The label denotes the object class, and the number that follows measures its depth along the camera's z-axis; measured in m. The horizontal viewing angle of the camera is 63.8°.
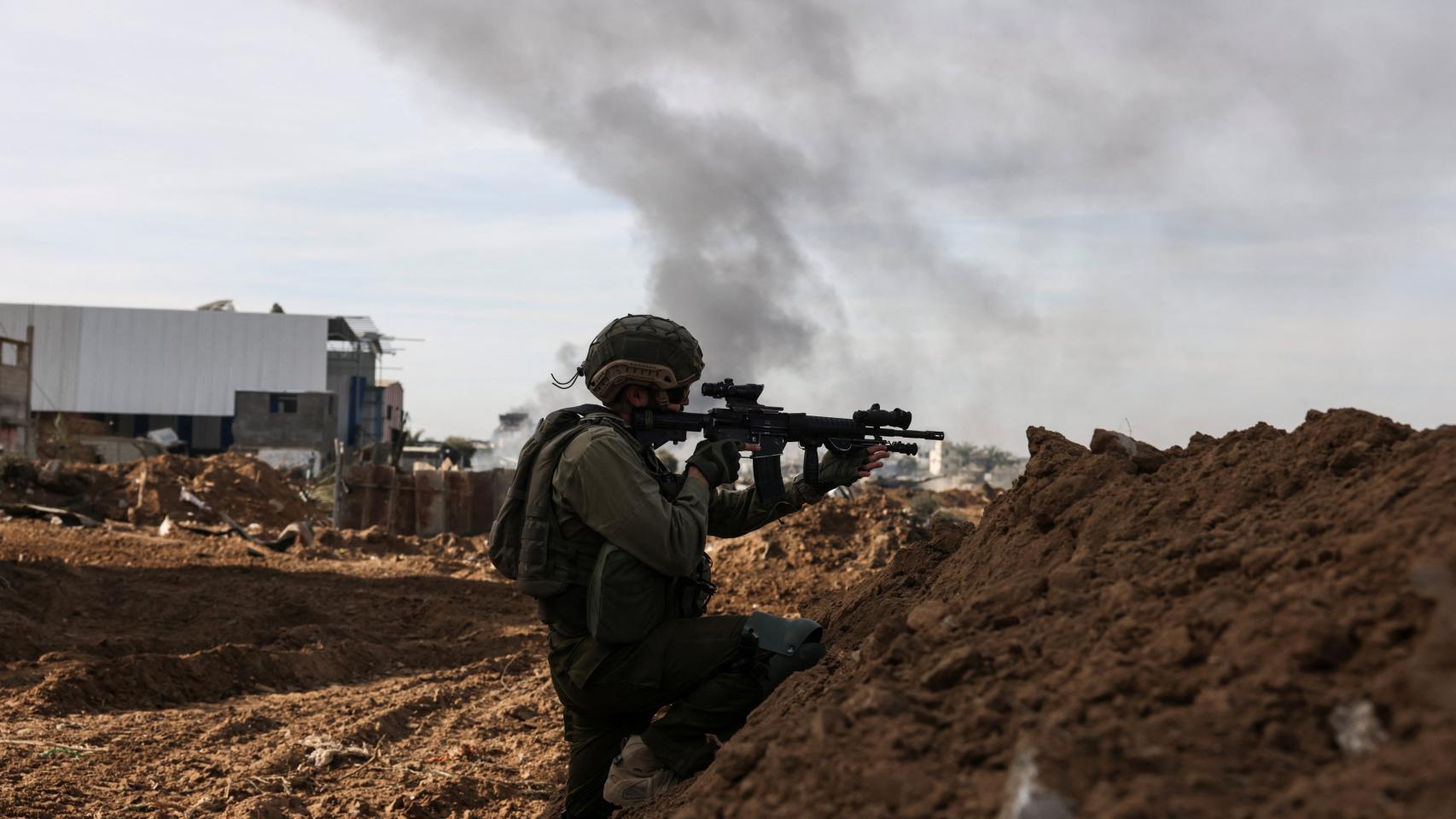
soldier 3.56
